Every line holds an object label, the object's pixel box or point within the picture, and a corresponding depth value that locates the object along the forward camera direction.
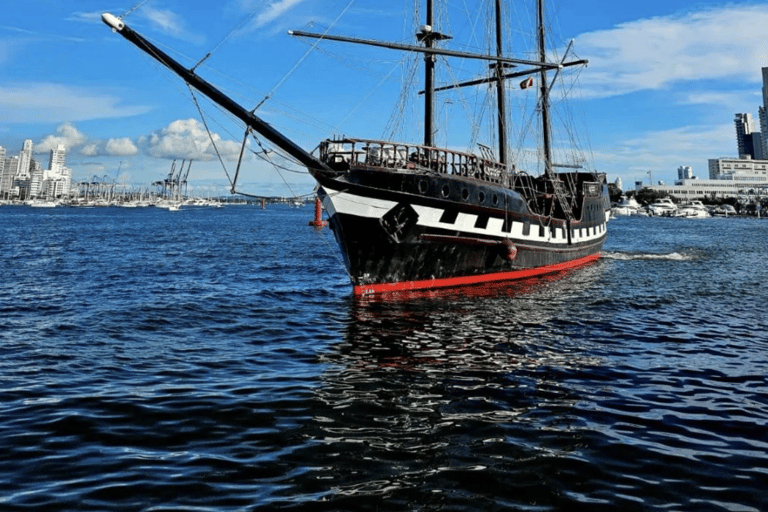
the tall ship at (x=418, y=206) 17.69
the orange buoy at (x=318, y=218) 69.94
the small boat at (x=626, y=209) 162.50
